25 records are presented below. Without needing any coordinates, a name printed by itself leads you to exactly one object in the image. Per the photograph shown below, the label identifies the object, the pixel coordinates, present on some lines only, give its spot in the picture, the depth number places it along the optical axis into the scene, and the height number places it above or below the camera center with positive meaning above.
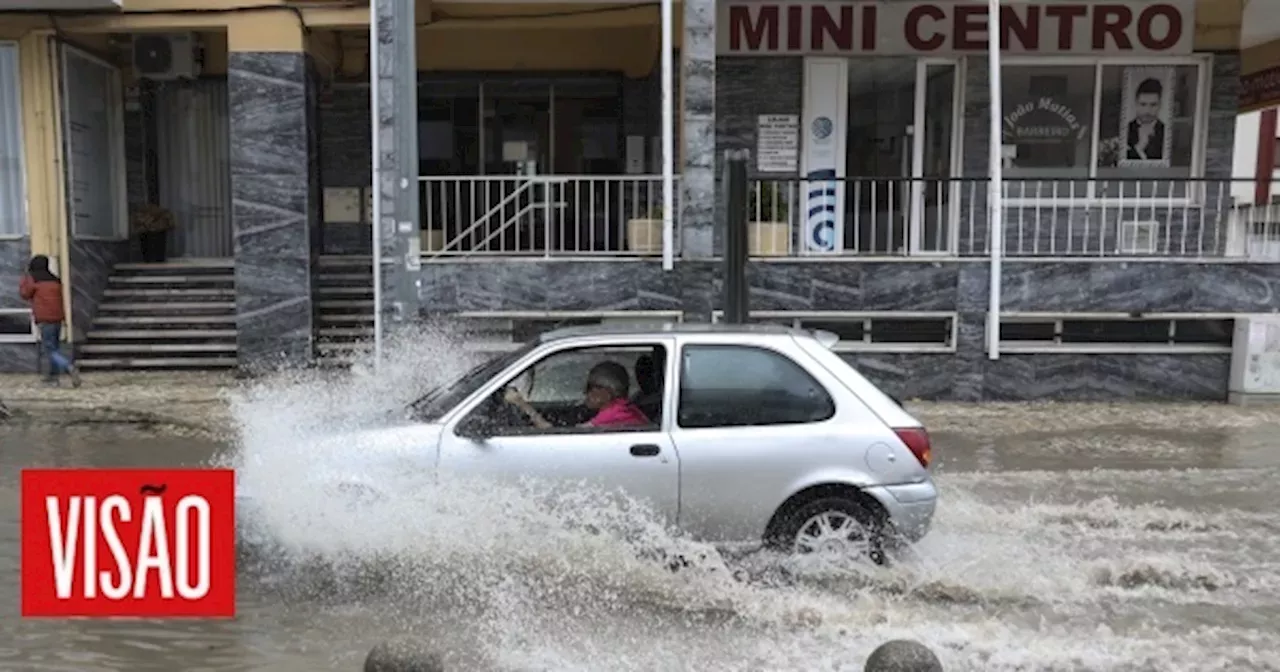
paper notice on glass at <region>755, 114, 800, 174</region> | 13.38 +1.13
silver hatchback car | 5.29 -1.10
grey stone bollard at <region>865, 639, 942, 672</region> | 3.49 -1.47
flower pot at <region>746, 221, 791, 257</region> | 11.81 -0.12
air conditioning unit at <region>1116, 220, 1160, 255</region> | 12.86 -0.06
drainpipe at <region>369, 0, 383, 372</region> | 10.94 +0.31
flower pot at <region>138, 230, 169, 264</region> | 14.62 -0.31
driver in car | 5.46 -0.95
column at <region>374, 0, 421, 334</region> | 7.60 +0.44
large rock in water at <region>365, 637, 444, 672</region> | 3.37 -1.43
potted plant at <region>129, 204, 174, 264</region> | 14.47 -0.07
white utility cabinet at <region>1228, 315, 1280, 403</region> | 11.25 -1.39
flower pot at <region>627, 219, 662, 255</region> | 11.97 -0.09
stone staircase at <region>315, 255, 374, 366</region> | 12.58 -1.07
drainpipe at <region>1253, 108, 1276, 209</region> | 16.62 +1.50
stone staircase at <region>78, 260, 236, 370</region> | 12.88 -1.23
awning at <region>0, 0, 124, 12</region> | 11.75 +2.52
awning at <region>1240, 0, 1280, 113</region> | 13.20 +2.39
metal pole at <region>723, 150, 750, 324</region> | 8.93 -0.08
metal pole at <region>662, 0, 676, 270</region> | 11.05 +0.89
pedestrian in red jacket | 11.88 -0.90
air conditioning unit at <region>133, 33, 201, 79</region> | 13.13 +2.17
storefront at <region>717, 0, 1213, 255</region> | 13.09 +1.63
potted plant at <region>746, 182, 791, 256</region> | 11.83 +0.09
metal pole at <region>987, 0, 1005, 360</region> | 11.26 +0.44
